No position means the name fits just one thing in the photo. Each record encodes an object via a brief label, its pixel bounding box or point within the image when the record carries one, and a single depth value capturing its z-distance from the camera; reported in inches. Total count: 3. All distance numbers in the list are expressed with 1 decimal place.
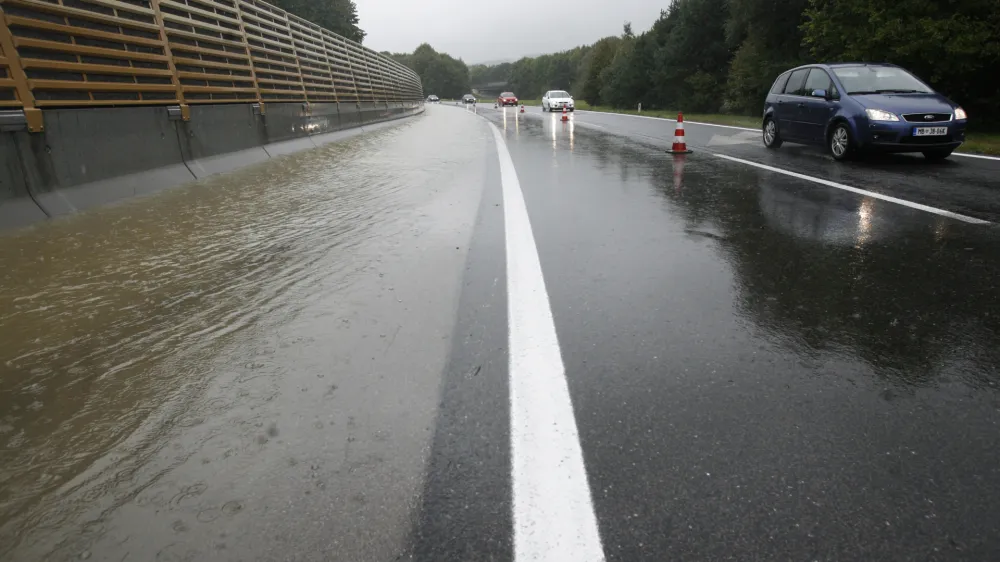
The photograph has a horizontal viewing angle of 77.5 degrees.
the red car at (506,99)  2410.3
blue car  376.8
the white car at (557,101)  1669.5
